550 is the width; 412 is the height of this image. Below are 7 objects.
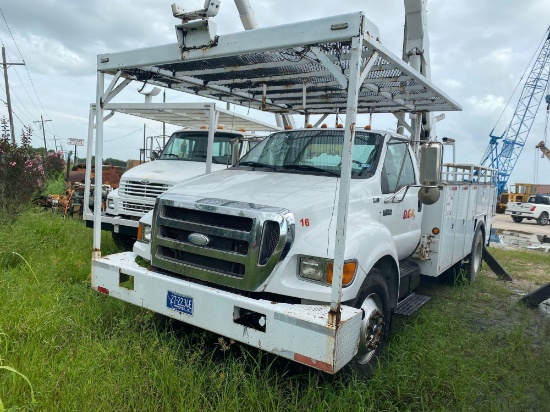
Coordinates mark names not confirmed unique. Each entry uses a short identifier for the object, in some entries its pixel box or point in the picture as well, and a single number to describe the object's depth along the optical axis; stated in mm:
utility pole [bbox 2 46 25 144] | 25141
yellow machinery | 35219
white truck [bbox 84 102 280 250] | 6574
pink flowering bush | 7957
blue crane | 44500
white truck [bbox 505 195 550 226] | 26328
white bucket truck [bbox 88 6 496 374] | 2734
